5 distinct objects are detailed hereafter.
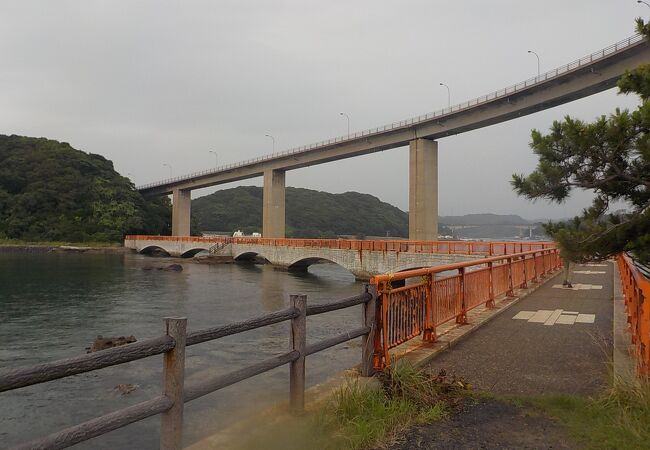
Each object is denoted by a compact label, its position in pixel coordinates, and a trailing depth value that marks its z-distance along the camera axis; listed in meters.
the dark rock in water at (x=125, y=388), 9.57
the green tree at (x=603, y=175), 5.76
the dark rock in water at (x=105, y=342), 12.71
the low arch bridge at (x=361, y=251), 27.00
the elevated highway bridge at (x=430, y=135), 32.09
